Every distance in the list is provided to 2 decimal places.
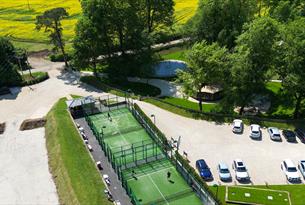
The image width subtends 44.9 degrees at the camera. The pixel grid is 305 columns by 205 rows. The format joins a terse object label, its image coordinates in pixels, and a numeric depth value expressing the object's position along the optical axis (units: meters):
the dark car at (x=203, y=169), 47.81
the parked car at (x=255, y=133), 56.12
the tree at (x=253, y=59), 61.12
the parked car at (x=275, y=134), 55.53
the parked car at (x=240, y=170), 47.56
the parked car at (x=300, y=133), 55.73
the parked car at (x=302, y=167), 48.37
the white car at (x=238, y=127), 57.81
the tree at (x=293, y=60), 58.81
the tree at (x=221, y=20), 75.79
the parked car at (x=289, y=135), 55.31
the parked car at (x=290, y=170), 47.41
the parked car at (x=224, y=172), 47.69
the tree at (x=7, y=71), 77.56
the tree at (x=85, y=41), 78.75
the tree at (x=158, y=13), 92.62
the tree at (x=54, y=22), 83.06
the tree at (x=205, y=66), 63.81
